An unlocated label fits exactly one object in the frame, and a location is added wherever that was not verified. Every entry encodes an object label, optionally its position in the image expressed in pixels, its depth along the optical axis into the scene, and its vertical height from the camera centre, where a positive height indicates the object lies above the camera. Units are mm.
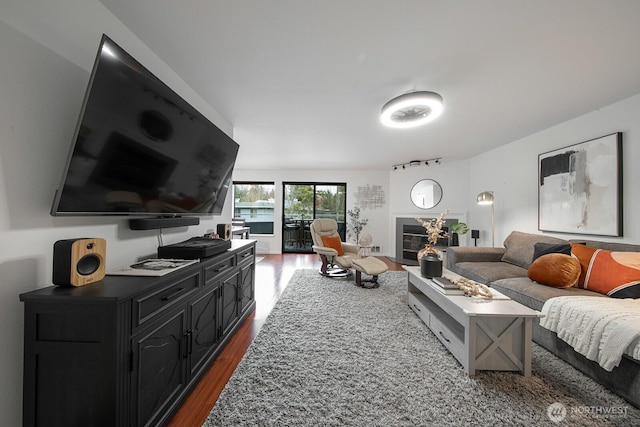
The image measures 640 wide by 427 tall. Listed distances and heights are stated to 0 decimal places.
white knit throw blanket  1371 -721
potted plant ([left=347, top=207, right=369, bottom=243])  6066 -207
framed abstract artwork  2416 +350
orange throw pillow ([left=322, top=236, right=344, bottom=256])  4215 -546
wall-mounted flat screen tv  1062 +384
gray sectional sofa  1410 -697
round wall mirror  5342 +518
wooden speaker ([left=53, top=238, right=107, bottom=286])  1041 -241
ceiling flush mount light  2076 +1053
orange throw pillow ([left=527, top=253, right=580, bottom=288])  2133 -518
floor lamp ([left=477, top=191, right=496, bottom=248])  3745 +278
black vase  2406 -548
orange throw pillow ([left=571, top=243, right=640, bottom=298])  1870 -479
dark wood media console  956 -627
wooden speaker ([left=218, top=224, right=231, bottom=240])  2691 -220
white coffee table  1616 -876
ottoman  3445 -827
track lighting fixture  4930 +1195
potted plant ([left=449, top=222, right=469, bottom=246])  4285 -236
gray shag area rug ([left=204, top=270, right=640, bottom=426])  1301 -1151
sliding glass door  6258 +265
